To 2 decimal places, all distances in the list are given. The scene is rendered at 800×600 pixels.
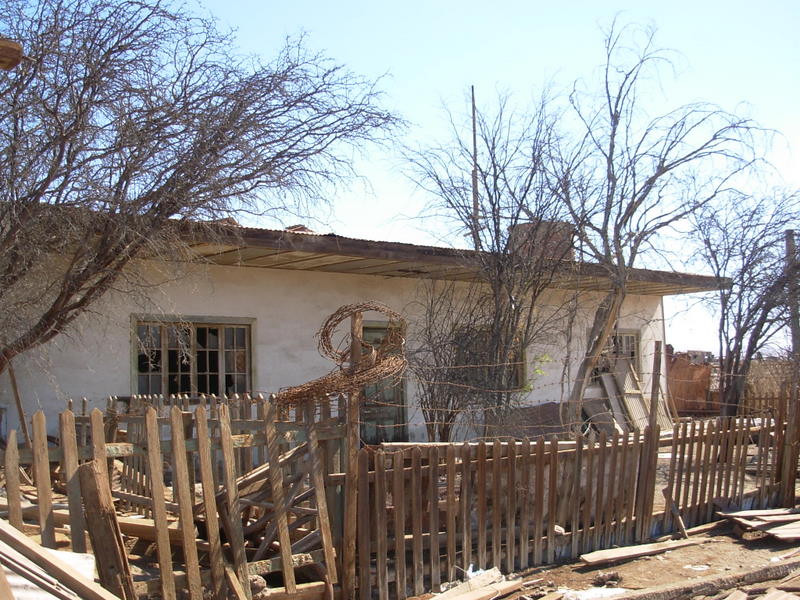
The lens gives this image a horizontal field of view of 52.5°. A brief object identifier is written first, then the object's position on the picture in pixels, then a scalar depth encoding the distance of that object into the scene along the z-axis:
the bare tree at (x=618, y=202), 10.59
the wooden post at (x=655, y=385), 7.71
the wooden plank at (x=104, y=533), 4.09
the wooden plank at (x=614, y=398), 14.82
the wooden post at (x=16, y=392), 8.88
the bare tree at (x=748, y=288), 14.28
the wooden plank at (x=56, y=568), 3.45
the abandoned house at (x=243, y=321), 9.81
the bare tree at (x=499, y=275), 10.47
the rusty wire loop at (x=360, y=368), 5.45
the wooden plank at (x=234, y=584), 4.73
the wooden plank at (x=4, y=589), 2.70
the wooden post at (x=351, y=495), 5.45
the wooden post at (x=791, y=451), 9.20
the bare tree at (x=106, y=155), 7.09
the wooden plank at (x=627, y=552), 6.73
